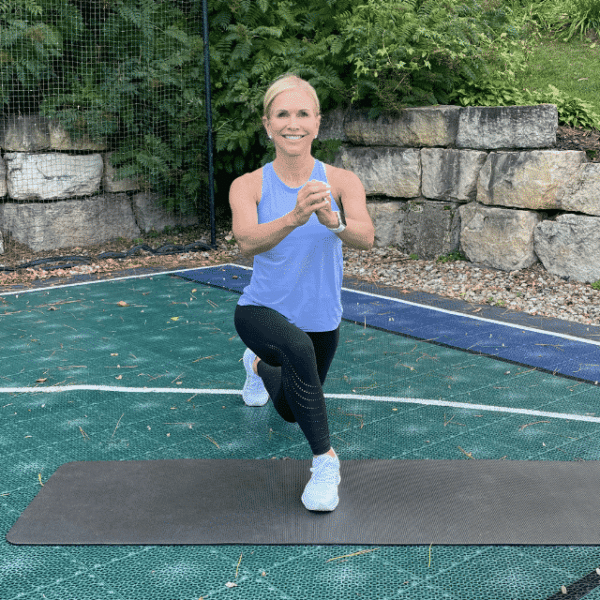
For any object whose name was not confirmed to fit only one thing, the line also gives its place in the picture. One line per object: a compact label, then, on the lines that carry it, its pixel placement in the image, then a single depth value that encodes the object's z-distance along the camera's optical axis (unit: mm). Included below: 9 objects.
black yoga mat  2740
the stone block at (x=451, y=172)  7762
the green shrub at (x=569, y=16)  9266
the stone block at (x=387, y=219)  8578
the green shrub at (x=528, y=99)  7383
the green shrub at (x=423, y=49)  7898
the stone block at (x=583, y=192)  6824
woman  2914
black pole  9000
